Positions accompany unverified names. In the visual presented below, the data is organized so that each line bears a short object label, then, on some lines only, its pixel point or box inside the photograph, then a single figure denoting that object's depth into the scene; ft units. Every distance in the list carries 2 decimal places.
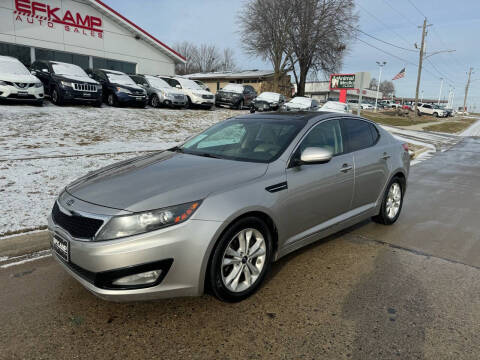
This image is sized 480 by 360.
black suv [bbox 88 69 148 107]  52.37
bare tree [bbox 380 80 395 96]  449.15
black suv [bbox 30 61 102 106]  46.37
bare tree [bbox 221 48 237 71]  289.53
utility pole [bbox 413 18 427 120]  122.51
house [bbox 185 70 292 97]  136.56
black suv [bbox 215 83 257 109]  72.13
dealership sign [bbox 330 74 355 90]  114.93
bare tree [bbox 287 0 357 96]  117.80
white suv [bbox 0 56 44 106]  40.60
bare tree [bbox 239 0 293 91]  118.93
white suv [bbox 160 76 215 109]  64.08
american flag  119.34
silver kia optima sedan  8.18
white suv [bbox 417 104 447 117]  183.62
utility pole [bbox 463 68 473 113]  288.18
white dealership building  63.57
